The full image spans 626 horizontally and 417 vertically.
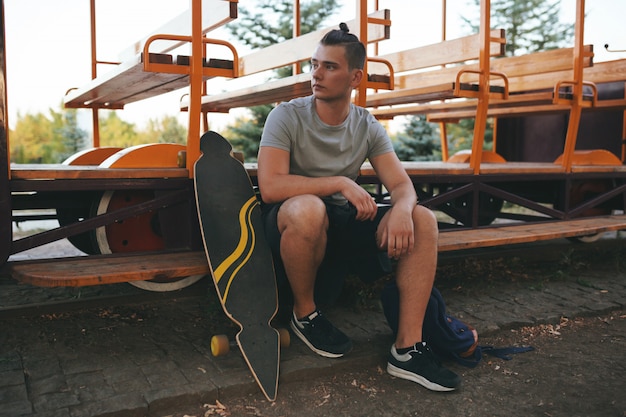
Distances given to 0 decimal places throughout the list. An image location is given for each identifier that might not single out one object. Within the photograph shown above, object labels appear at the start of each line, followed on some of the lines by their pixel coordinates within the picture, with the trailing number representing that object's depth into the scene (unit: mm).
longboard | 2631
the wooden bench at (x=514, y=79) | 4902
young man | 2672
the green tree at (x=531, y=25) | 16781
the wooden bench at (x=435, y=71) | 4250
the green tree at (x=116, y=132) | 15891
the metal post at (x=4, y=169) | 2680
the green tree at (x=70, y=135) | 14578
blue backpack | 2807
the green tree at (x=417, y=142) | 11898
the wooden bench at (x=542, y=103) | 5074
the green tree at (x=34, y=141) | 14492
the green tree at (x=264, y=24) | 12492
